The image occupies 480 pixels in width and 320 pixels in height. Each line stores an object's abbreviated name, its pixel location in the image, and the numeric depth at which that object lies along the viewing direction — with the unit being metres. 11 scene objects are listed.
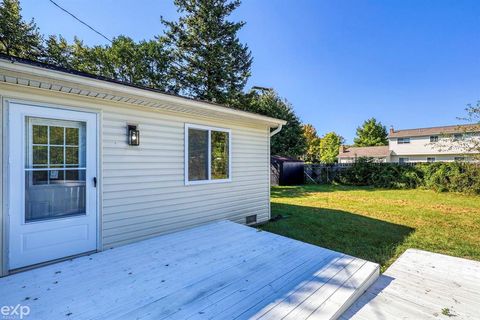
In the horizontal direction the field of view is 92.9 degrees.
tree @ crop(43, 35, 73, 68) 12.79
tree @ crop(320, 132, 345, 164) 35.71
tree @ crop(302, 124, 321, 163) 33.81
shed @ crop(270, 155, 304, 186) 14.15
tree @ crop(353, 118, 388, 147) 35.97
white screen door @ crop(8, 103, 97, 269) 2.66
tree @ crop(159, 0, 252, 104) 14.27
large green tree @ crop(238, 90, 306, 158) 17.56
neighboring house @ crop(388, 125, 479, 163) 22.98
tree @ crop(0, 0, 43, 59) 10.29
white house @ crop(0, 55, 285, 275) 2.64
